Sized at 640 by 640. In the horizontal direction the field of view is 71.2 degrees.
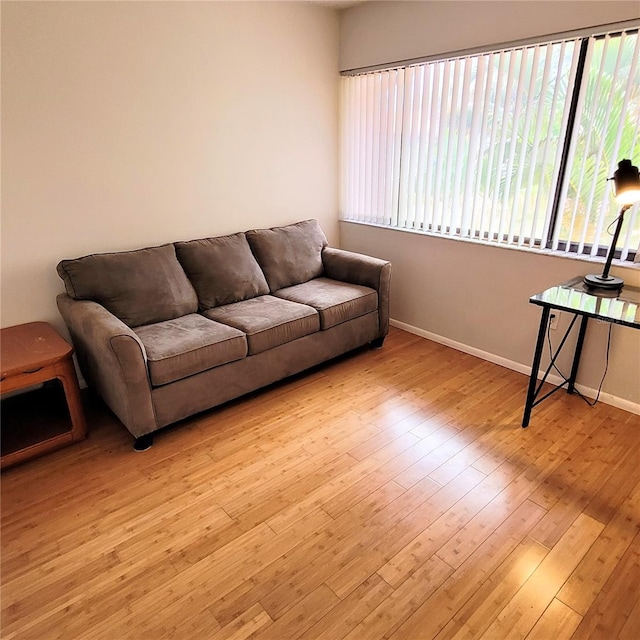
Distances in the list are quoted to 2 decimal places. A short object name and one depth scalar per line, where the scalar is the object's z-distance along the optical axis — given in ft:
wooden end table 6.86
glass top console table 6.61
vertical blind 7.82
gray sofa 7.43
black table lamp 6.87
